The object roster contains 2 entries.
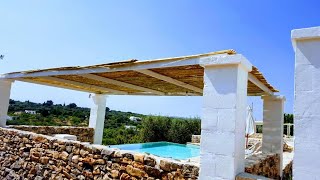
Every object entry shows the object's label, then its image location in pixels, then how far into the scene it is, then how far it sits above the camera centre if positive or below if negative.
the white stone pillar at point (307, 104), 3.67 +0.42
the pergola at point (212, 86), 4.51 +1.03
